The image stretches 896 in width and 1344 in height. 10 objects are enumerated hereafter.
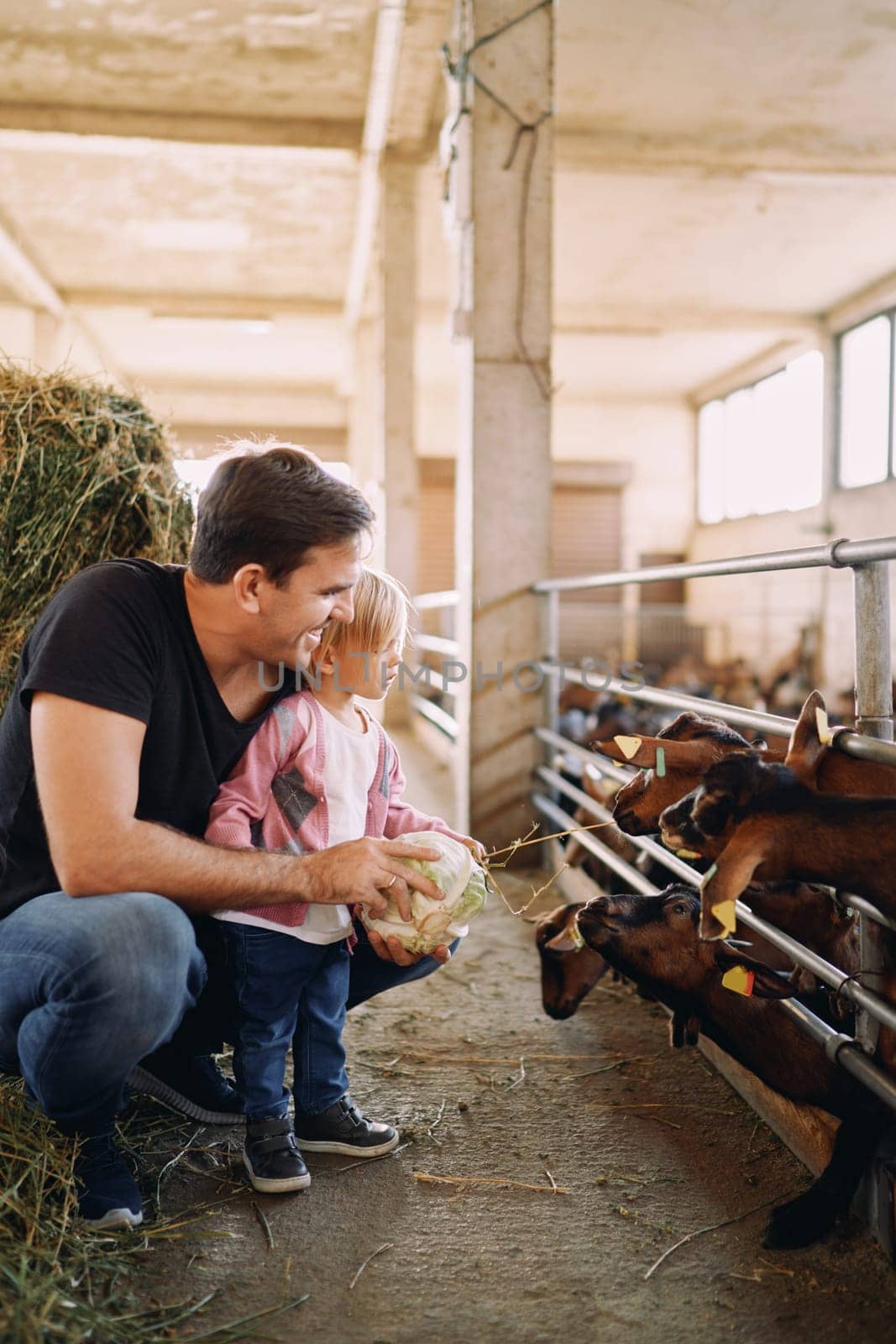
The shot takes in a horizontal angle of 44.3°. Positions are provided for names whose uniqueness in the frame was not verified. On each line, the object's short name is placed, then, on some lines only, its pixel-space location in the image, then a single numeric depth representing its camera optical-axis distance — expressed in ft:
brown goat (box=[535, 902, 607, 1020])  8.79
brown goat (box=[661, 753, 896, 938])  5.67
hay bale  8.66
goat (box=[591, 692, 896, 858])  7.10
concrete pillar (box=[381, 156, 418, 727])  31.53
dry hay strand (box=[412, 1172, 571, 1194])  6.84
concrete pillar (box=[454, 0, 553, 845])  15.17
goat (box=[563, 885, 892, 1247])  6.19
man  5.77
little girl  6.66
